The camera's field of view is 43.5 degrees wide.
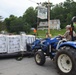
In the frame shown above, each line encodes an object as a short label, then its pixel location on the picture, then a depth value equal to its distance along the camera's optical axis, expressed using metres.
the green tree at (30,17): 45.51
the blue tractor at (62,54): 2.94
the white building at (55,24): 47.83
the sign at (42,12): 11.02
